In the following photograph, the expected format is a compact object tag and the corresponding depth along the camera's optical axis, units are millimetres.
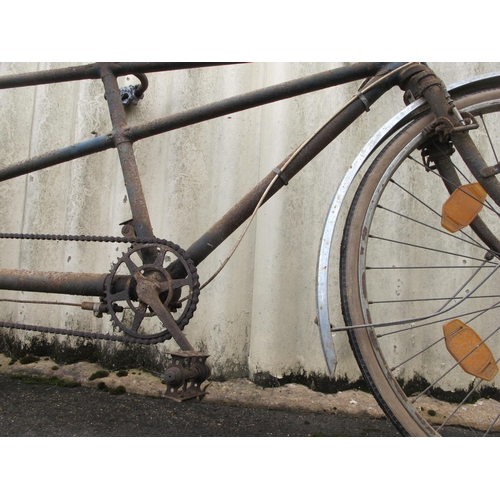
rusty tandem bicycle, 856
